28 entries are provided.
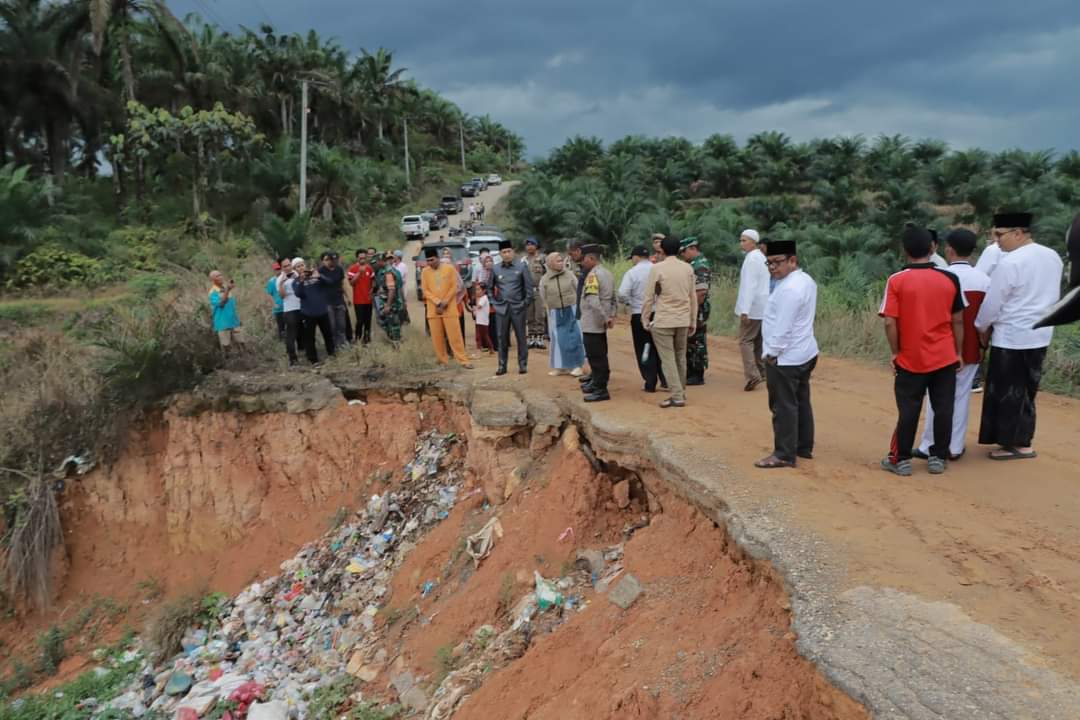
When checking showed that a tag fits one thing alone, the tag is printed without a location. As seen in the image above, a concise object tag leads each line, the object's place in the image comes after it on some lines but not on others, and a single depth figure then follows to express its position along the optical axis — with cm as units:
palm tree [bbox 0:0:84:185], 2578
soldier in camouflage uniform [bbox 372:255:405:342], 1051
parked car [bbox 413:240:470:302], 1823
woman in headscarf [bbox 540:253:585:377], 784
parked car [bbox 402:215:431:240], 3541
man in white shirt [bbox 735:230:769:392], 722
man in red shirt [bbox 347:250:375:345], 1058
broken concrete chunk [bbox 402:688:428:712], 532
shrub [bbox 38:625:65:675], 909
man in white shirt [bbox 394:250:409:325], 1153
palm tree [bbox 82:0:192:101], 2289
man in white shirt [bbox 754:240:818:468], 512
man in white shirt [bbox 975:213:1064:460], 512
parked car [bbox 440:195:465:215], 4738
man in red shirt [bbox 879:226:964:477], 486
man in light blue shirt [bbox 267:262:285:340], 1022
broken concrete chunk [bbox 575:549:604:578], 546
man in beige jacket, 657
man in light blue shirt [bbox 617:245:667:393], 760
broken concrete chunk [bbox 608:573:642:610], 472
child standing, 1060
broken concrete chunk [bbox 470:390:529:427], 740
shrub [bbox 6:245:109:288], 1898
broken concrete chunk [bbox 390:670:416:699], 561
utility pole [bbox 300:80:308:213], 2235
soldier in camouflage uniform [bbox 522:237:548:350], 1112
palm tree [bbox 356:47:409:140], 5169
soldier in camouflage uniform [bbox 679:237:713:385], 781
